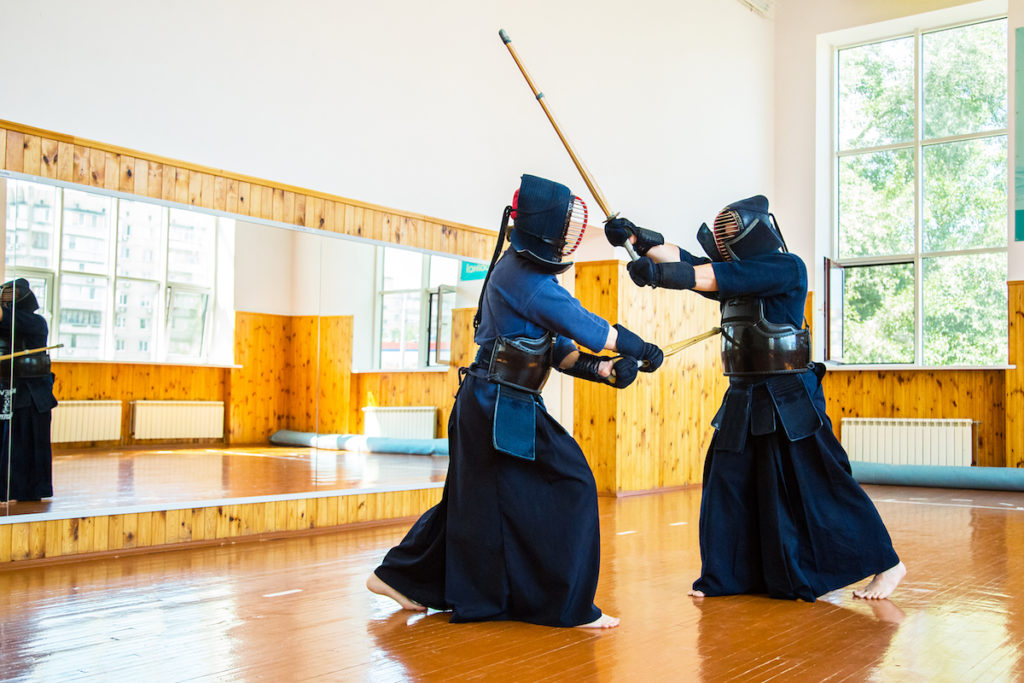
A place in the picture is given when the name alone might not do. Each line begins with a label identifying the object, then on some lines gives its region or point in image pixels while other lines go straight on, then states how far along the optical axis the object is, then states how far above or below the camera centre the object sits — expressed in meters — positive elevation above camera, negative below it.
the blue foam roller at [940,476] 7.70 -0.92
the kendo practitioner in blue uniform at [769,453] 3.15 -0.30
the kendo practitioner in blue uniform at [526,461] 2.71 -0.29
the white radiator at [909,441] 8.39 -0.65
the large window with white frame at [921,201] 8.77 +1.83
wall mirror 3.93 +0.17
